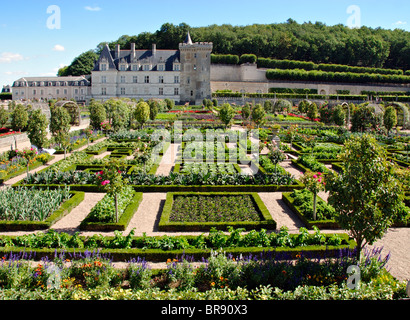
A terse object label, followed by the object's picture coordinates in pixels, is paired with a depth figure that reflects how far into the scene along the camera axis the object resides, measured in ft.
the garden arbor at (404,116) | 115.96
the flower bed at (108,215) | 33.47
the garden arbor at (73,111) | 108.68
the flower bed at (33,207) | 33.17
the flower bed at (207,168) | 50.16
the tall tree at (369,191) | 22.66
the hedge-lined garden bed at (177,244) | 26.94
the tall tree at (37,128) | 57.62
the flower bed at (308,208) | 34.22
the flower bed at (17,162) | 49.16
